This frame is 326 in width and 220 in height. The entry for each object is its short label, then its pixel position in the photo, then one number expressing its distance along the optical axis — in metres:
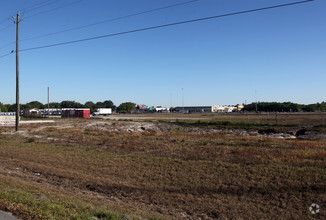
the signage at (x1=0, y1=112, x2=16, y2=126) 39.00
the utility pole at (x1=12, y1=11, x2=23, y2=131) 30.55
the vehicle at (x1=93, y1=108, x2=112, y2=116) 120.68
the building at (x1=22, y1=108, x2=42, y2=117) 96.88
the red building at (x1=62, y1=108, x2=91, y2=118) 86.31
